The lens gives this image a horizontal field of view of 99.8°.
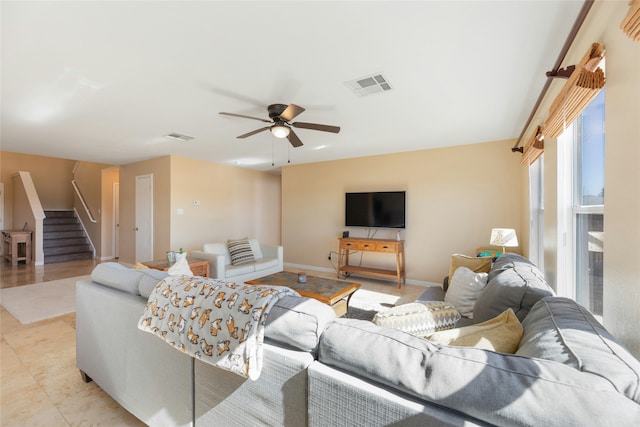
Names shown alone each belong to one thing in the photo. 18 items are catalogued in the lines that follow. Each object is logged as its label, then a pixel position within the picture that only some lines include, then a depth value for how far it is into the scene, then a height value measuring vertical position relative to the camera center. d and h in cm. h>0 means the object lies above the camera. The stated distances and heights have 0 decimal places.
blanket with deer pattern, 101 -45
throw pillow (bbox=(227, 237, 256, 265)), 445 -67
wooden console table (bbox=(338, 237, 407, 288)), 452 -66
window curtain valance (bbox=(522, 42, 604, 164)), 135 +68
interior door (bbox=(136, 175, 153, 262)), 552 -11
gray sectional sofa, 64 -48
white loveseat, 395 -84
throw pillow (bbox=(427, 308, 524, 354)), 100 -48
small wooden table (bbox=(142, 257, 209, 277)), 355 -71
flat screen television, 477 +6
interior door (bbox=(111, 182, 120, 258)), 712 -20
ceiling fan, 258 +93
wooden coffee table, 284 -86
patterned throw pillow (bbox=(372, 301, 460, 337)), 126 -51
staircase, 669 -69
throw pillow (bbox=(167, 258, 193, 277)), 219 -47
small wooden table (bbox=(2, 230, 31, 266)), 601 -77
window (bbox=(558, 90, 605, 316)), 175 +4
